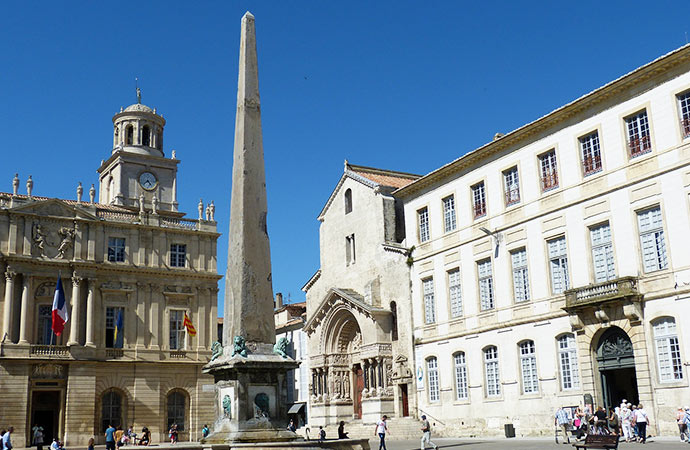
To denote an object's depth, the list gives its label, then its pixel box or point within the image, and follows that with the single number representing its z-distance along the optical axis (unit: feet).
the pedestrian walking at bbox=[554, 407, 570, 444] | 75.46
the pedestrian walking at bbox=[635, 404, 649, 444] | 67.67
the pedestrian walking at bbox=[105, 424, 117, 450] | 89.20
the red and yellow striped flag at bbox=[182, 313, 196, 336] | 140.05
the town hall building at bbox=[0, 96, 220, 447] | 131.23
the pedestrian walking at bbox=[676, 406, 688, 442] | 65.67
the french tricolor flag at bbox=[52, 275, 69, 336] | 124.06
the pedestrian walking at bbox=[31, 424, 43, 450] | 106.73
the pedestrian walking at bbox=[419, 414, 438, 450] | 68.65
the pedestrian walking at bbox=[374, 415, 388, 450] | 72.88
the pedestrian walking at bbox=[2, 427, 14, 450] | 77.46
